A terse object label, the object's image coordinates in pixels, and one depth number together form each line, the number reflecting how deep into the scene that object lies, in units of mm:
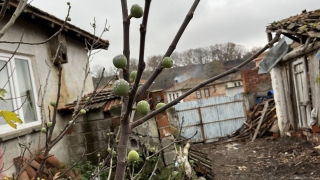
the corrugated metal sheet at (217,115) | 13287
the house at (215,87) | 38750
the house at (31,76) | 4398
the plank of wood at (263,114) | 11862
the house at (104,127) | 5043
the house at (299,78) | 7093
